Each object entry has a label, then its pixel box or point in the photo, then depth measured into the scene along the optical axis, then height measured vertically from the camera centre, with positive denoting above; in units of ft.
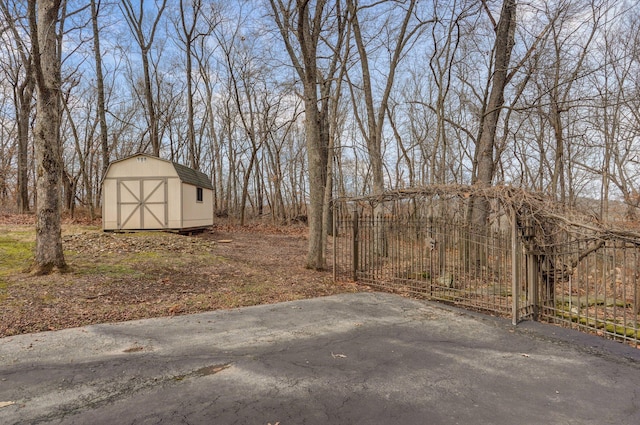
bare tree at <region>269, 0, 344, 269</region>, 28.68 +6.07
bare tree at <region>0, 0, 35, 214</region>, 65.70 +17.45
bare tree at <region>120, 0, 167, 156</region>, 66.28 +32.50
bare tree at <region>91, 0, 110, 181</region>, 61.57 +19.40
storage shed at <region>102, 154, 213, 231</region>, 45.98 +2.46
